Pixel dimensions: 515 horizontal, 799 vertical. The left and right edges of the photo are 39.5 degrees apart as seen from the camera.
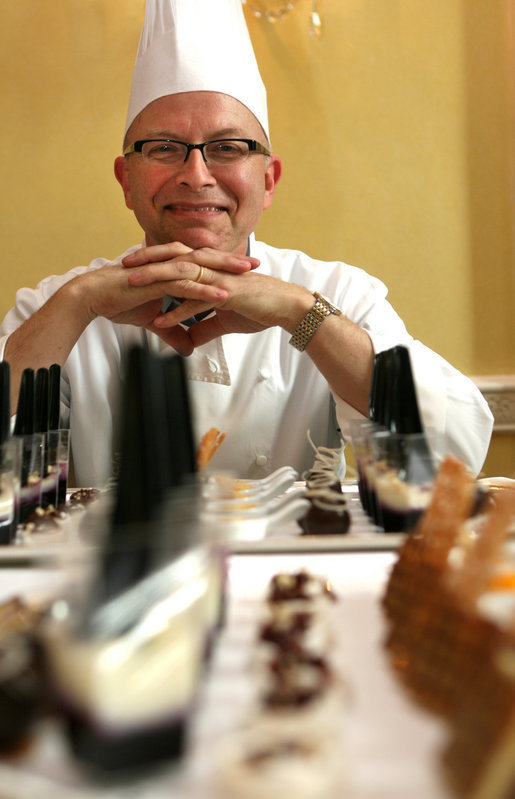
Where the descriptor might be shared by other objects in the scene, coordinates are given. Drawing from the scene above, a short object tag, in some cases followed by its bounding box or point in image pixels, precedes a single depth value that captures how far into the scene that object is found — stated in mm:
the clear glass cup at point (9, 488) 874
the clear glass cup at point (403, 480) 869
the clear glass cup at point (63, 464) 1164
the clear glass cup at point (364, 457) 1011
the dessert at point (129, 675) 412
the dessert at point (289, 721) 389
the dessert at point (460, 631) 393
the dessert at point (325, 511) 947
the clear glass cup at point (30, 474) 1019
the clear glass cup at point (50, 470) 1092
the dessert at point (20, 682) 455
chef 1539
